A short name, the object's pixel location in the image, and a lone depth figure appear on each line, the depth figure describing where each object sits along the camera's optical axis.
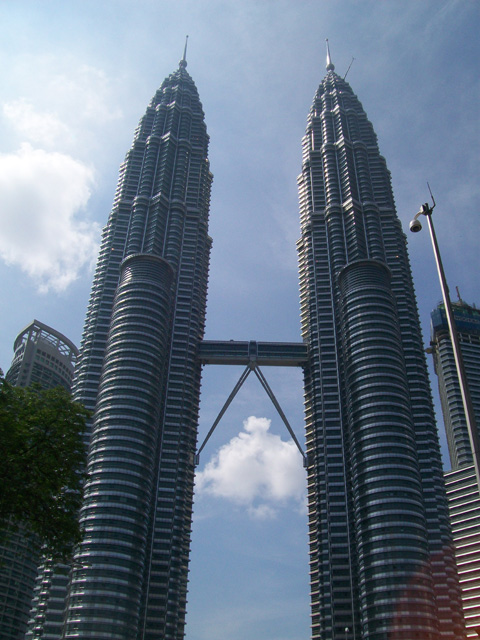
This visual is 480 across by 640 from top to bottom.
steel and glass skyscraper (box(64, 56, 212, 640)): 128.75
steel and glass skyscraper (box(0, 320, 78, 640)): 168.25
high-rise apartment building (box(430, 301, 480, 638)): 192.85
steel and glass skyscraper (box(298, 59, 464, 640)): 132.50
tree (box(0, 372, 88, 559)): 36.62
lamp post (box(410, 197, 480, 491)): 29.67
